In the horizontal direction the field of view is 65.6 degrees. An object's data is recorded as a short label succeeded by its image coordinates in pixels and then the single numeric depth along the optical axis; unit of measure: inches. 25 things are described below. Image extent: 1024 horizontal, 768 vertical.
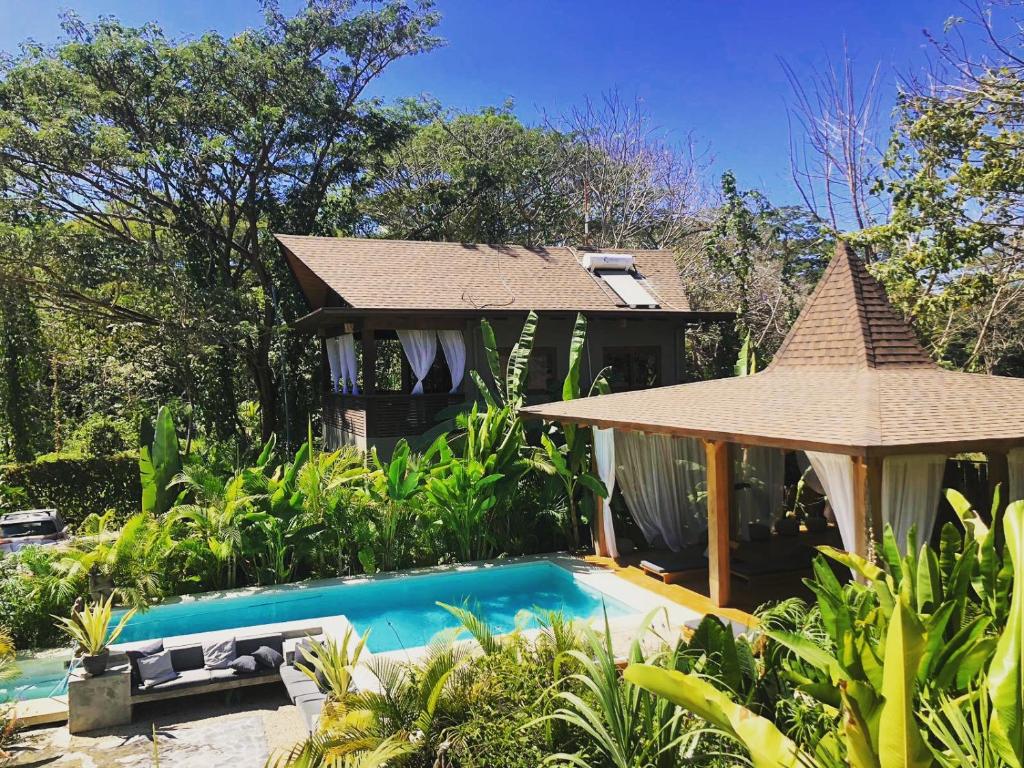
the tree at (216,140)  756.6
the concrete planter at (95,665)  281.9
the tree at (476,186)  1008.9
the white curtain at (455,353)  671.8
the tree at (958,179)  510.6
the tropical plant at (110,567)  369.1
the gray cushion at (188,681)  296.0
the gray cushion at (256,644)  318.3
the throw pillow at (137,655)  301.3
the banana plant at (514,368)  538.6
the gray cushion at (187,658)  315.9
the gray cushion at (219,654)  309.3
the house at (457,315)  644.7
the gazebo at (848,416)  287.6
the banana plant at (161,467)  495.8
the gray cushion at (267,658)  309.3
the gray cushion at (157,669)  298.5
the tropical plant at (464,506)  474.6
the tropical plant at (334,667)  248.4
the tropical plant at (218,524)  426.9
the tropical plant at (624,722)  160.1
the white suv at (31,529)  521.7
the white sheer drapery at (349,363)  695.1
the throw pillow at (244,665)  305.0
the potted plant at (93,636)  283.0
